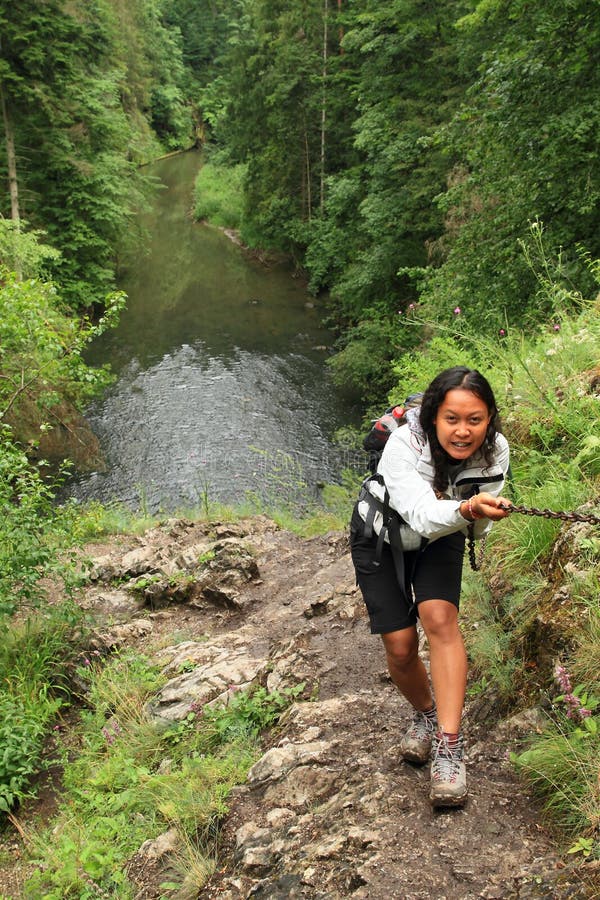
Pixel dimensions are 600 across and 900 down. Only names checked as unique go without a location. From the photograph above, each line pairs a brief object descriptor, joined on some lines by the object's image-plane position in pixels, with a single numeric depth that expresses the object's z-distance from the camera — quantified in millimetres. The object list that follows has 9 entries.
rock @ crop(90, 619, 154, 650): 5266
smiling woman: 2217
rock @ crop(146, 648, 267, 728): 4047
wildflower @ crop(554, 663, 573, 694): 2355
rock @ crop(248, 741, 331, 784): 2980
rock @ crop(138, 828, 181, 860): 2969
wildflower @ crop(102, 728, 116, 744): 4109
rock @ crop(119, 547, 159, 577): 6791
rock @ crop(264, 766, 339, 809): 2781
